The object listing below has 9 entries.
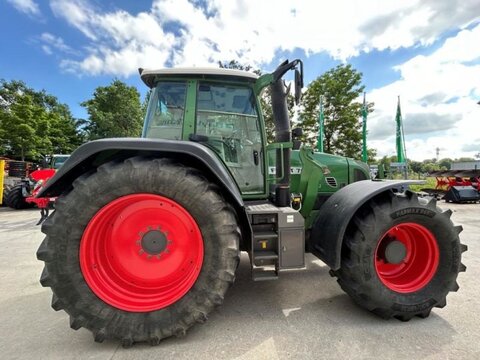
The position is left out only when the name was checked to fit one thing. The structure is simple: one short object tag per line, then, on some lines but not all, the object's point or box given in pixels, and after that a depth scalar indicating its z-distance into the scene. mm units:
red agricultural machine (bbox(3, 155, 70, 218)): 10742
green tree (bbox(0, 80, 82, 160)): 23156
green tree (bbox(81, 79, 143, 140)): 26406
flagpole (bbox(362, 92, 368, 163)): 15355
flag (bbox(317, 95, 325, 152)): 15250
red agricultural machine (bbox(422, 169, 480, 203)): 11031
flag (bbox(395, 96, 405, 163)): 14623
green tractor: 2033
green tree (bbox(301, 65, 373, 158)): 18906
